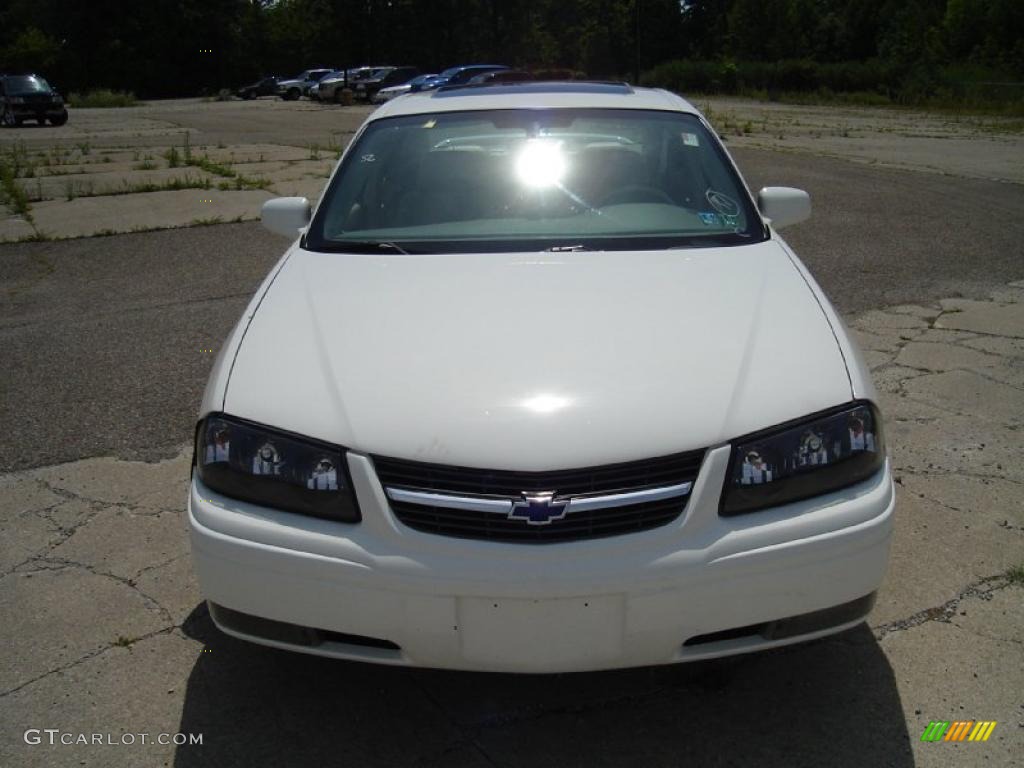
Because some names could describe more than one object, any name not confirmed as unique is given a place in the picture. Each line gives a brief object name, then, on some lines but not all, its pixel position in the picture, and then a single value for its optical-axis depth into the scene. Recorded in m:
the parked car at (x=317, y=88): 48.01
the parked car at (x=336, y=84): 45.46
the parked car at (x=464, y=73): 33.66
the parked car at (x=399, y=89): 35.23
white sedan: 2.13
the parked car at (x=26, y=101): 29.53
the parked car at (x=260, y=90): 60.28
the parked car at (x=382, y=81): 42.25
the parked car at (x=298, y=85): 55.38
